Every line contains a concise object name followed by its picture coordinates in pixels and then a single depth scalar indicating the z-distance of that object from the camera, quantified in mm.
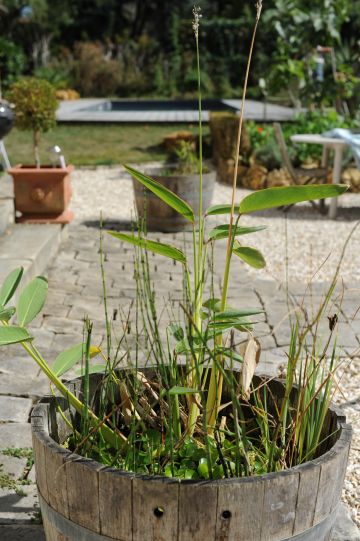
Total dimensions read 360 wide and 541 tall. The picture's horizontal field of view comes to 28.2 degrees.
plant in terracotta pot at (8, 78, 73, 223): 6152
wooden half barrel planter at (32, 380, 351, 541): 1455
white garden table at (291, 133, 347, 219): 7371
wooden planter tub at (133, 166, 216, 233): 6602
